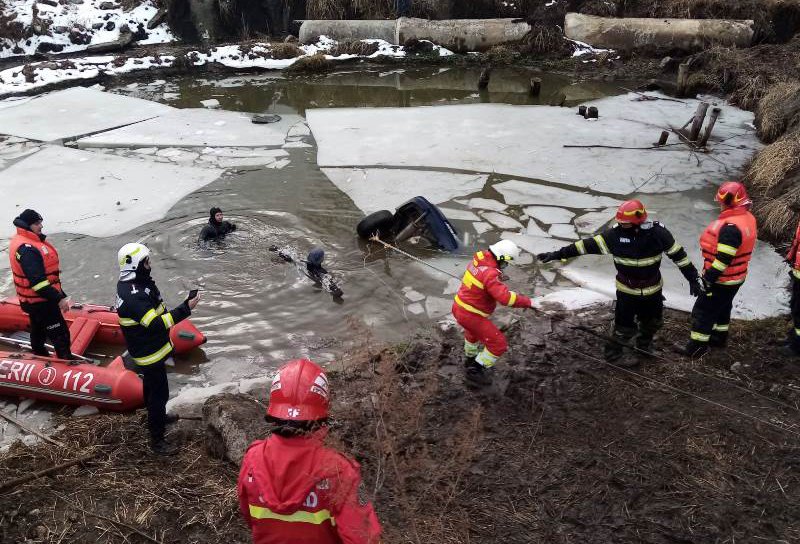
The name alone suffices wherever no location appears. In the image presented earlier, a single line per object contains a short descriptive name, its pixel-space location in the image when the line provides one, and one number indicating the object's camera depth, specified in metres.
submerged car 7.61
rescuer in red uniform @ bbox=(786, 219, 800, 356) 5.07
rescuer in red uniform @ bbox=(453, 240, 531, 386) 4.82
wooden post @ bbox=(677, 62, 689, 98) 13.22
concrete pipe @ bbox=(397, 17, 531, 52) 17.81
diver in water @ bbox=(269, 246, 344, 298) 6.88
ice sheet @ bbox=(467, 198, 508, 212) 8.56
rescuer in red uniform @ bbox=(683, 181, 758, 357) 4.84
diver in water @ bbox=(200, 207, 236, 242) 7.55
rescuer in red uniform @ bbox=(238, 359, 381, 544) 2.10
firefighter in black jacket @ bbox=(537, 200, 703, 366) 4.95
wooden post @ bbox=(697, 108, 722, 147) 9.83
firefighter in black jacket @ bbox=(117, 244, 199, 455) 4.28
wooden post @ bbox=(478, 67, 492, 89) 14.70
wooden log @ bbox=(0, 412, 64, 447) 4.28
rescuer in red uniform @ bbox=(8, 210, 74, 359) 5.22
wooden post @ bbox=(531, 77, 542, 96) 13.92
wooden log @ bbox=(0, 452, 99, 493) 3.63
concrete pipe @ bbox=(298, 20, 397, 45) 18.30
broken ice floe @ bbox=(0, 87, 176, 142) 12.04
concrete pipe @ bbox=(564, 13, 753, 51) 15.71
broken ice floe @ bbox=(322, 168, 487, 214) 8.86
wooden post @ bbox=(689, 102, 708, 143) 10.11
